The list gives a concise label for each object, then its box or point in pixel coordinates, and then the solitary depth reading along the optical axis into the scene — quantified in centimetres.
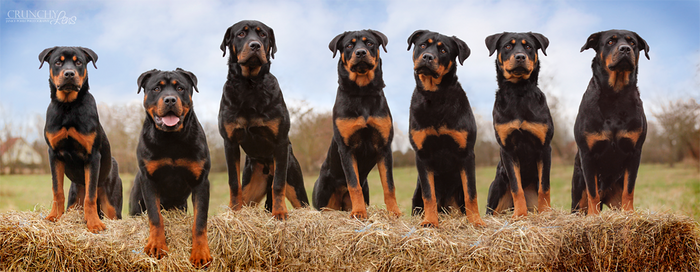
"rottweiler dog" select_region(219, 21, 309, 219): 464
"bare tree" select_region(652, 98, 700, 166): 995
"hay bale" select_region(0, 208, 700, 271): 400
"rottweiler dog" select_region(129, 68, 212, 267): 399
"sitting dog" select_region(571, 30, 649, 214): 464
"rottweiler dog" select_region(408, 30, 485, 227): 454
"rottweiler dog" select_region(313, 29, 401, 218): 461
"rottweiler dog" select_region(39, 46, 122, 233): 455
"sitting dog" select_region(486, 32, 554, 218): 468
